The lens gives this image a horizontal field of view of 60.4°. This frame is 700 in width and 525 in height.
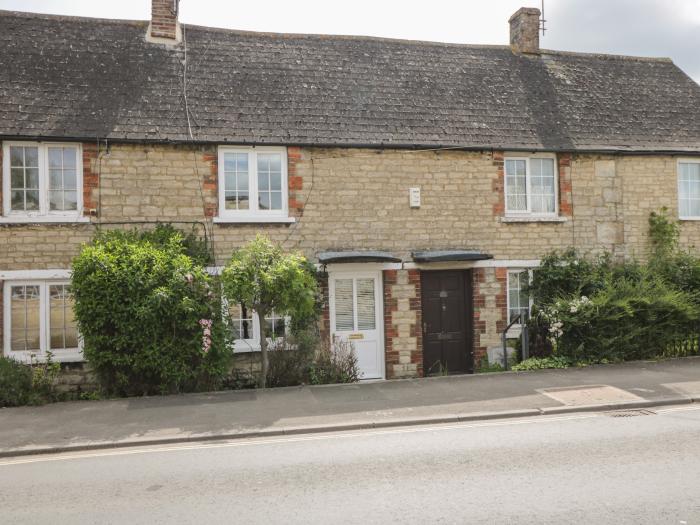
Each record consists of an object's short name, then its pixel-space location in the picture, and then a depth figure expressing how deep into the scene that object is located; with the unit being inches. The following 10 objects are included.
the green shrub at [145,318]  388.8
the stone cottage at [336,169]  459.2
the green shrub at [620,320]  472.1
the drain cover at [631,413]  335.0
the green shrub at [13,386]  382.0
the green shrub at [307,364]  445.7
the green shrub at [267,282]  398.9
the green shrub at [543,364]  469.1
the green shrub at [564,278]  505.0
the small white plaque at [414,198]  512.1
